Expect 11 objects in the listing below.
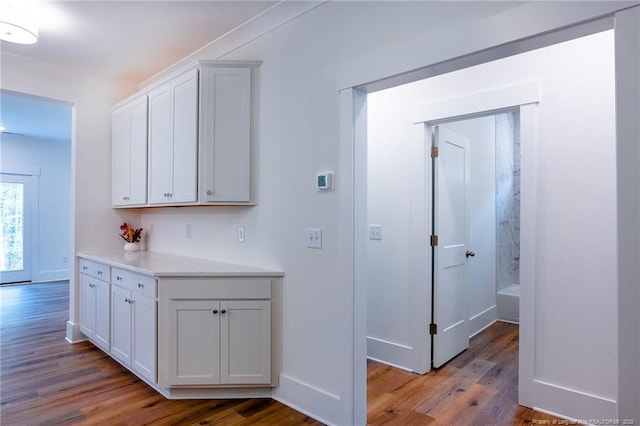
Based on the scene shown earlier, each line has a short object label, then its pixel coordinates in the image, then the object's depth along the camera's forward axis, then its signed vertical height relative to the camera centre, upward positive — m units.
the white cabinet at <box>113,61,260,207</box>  2.75 +0.60
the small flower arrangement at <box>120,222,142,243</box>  3.79 -0.18
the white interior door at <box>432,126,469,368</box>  3.12 -0.23
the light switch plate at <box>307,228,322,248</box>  2.32 -0.13
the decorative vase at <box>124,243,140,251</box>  3.63 -0.29
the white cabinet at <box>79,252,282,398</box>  2.49 -0.76
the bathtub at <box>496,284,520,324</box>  4.51 -1.04
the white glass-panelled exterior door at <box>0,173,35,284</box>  6.48 -0.19
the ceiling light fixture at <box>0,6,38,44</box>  2.47 +1.24
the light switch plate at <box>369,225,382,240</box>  3.27 -0.13
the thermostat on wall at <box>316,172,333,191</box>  2.25 +0.21
